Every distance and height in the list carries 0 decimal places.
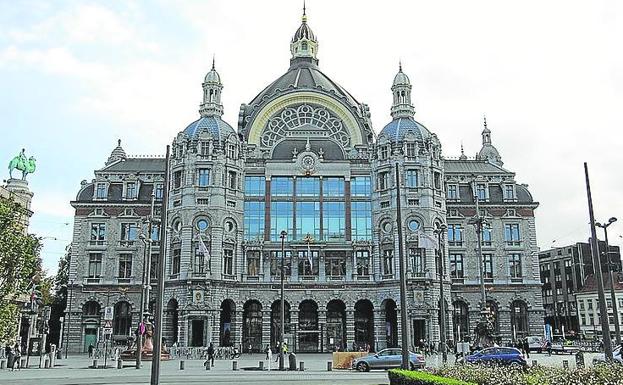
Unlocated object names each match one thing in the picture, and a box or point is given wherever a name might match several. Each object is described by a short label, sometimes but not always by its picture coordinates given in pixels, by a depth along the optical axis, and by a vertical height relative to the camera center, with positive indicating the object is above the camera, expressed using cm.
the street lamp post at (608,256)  3359 +409
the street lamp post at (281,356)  4480 -112
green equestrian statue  7540 +2006
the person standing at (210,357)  4538 -124
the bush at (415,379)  1950 -127
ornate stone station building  7162 +1192
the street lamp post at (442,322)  4817 +120
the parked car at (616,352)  4405 -102
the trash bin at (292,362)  4475 -153
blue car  4094 -112
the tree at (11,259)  3331 +418
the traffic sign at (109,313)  5062 +210
